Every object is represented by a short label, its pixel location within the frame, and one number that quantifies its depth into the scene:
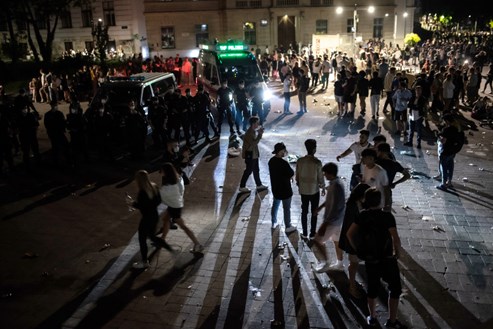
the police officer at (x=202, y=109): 14.12
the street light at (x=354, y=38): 29.83
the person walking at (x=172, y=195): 7.22
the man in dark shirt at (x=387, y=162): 7.41
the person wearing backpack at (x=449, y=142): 9.30
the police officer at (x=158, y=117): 13.23
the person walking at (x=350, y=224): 6.03
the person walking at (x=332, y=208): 6.63
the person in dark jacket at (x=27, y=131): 11.91
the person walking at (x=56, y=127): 12.03
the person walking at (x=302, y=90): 17.77
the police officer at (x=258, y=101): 16.23
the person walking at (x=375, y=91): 15.91
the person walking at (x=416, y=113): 12.88
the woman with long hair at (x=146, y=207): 6.92
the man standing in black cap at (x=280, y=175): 7.74
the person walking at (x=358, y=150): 7.86
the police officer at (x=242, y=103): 15.37
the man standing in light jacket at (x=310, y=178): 7.47
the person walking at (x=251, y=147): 9.56
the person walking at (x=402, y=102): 13.81
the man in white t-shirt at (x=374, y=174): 6.83
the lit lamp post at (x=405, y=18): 40.47
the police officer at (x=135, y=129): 12.46
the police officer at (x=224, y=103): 15.05
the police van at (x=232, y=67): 18.16
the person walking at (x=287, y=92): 18.14
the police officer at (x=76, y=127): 12.60
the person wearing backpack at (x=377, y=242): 5.19
